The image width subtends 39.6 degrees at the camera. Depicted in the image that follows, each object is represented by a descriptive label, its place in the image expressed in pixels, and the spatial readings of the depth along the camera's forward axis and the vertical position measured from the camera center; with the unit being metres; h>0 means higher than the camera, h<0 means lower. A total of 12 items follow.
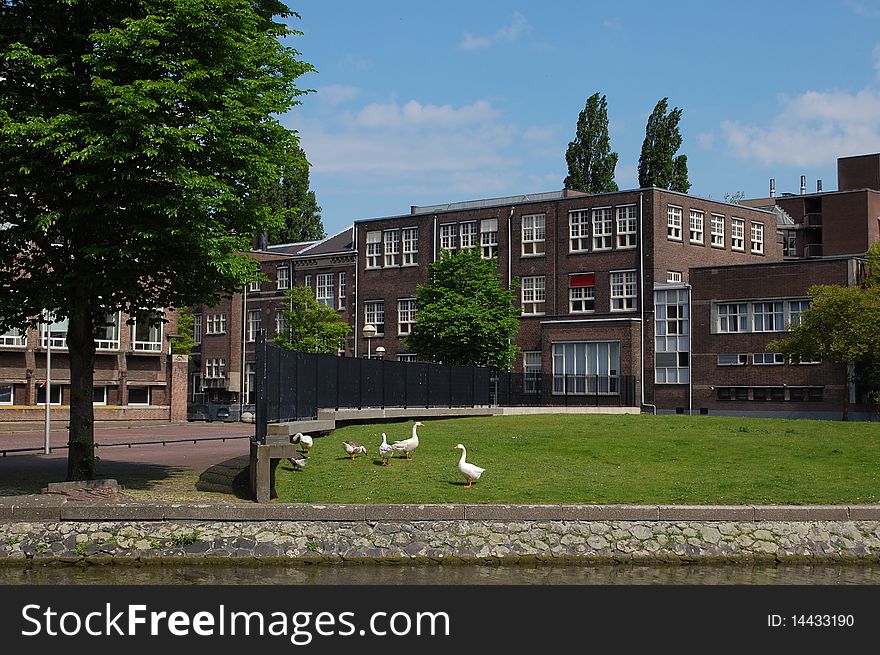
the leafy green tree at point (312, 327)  82.25 +3.11
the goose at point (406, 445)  28.42 -1.68
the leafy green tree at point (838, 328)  59.00 +2.17
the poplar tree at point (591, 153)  90.94 +16.37
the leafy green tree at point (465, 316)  69.38 +3.23
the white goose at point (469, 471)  24.20 -1.94
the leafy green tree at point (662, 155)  90.06 +16.06
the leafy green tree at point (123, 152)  22.56 +4.20
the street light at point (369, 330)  50.28 +1.75
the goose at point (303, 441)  27.42 -1.55
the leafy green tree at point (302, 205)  109.00 +14.96
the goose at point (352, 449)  28.45 -1.77
